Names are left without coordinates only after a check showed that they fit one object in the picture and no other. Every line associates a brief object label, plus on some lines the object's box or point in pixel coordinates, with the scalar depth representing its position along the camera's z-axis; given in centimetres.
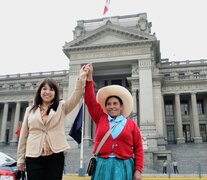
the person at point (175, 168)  2366
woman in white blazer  400
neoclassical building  3672
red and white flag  2939
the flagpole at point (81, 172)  1483
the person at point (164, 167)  2442
